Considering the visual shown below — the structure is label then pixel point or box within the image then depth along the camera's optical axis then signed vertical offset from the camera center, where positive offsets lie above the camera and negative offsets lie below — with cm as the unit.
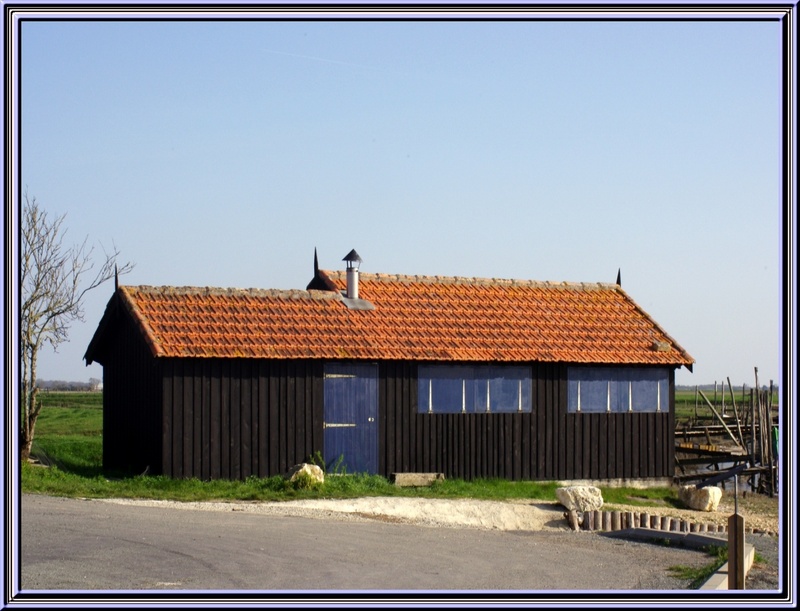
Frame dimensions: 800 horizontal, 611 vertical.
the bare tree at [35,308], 2666 +61
